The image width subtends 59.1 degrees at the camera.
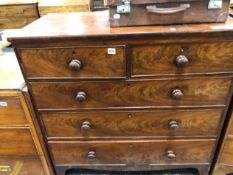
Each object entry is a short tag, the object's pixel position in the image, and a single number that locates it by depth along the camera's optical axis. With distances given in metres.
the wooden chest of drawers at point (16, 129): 0.98
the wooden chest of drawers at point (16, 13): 2.45
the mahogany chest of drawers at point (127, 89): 0.84
